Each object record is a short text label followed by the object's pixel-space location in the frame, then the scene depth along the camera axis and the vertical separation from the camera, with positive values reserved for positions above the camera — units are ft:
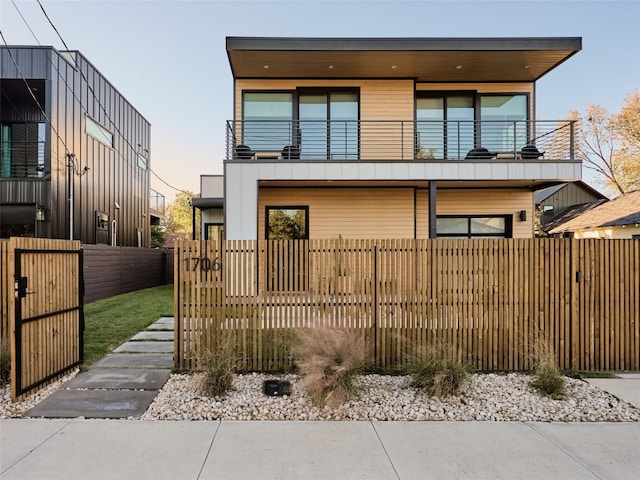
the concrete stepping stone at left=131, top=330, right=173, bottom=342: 21.65 -5.54
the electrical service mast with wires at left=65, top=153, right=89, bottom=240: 42.06 +8.51
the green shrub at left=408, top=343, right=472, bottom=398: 13.76 -5.02
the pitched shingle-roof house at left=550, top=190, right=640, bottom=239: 45.54 +3.14
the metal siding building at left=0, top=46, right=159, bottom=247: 39.96 +12.25
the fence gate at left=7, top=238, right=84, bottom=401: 13.56 -2.71
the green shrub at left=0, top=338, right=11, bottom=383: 14.87 -4.76
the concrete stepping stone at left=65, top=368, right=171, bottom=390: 15.06 -5.76
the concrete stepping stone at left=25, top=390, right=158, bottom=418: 12.83 -5.91
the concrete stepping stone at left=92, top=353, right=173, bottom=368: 17.22 -5.65
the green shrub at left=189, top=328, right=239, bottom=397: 13.92 -4.76
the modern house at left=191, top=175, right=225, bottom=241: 48.26 +4.57
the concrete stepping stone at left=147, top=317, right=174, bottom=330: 24.15 -5.53
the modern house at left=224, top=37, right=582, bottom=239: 32.01 +10.13
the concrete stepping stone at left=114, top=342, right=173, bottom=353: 19.31 -5.59
